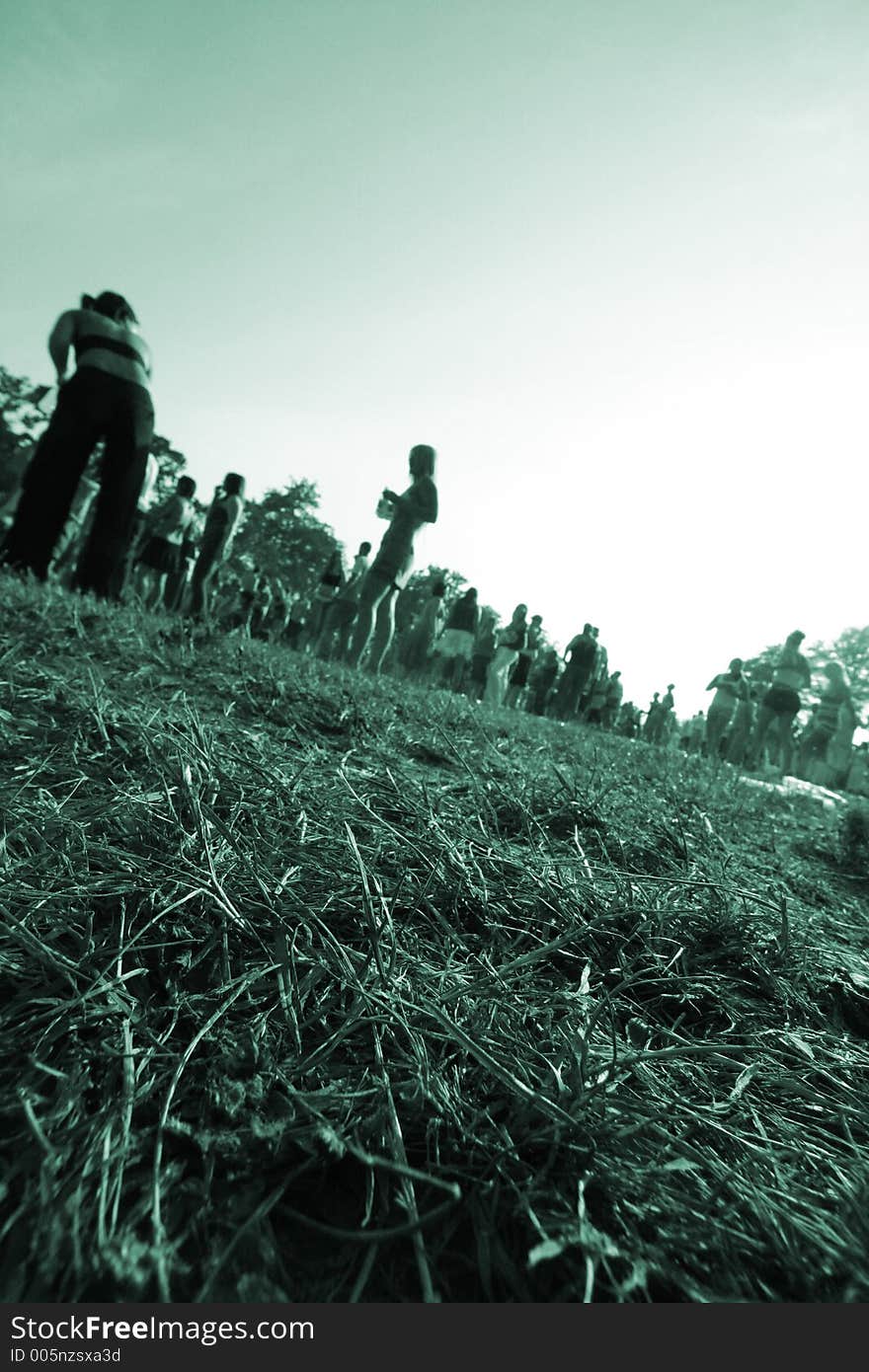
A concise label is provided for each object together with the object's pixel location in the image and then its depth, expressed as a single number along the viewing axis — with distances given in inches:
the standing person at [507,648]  495.5
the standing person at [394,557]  261.9
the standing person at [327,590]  488.4
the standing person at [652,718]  850.6
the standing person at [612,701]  674.2
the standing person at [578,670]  534.6
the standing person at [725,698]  495.8
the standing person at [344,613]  349.7
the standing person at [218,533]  339.6
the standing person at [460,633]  470.0
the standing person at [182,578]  449.7
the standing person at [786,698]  420.8
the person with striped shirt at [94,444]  165.8
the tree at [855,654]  1828.2
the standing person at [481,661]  552.1
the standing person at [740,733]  435.5
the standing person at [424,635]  404.5
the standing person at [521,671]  566.9
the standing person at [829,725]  506.3
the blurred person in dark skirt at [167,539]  351.3
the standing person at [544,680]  650.8
